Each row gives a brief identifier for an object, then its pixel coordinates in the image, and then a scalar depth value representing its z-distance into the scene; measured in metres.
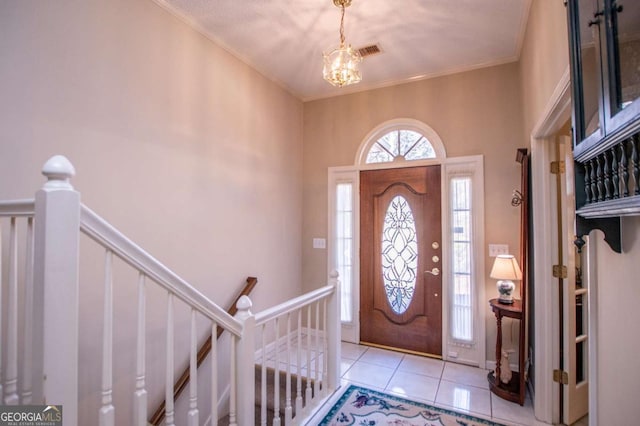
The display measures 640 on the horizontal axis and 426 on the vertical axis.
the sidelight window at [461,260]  3.17
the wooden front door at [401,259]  3.34
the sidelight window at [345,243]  3.76
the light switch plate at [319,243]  3.94
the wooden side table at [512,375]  2.40
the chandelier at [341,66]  2.06
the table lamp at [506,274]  2.63
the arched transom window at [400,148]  3.46
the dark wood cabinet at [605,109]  0.72
